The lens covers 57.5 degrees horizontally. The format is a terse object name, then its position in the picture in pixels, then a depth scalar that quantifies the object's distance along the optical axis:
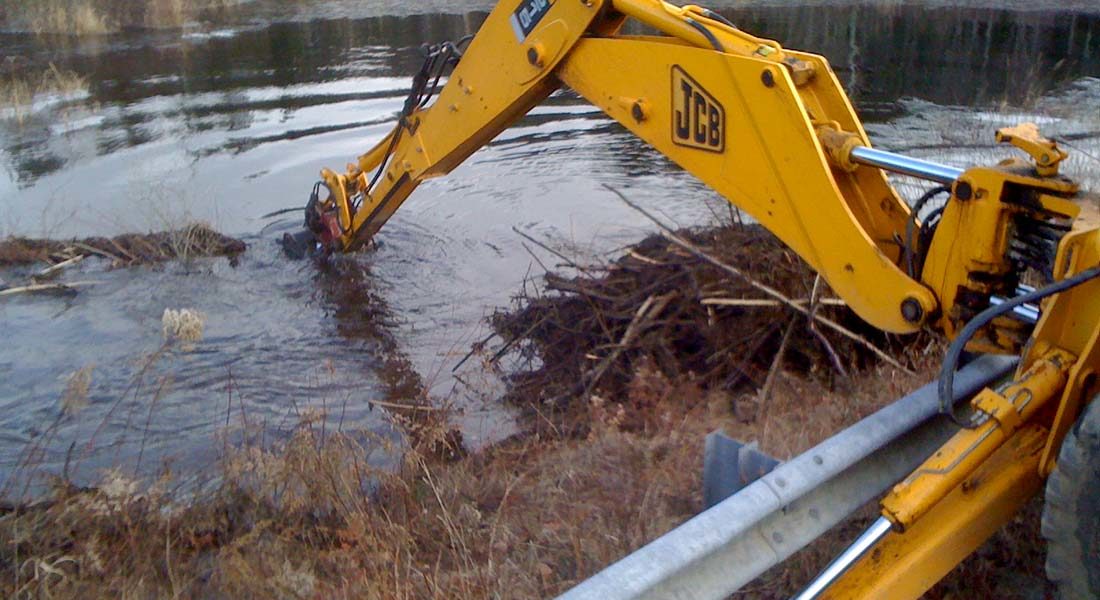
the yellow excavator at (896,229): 3.09
